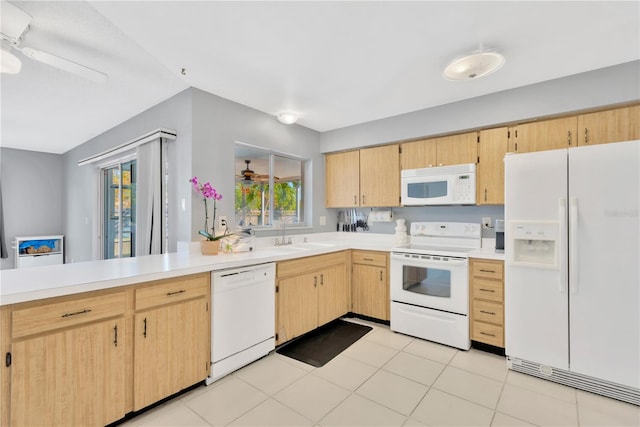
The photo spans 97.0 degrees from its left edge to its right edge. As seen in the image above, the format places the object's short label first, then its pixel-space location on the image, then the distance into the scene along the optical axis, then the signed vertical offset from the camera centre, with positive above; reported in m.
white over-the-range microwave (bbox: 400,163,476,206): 2.96 +0.31
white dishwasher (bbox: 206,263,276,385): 2.08 -0.81
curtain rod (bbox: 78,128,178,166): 2.73 +0.77
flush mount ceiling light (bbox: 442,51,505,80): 1.92 +1.05
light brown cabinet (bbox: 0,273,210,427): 1.31 -0.76
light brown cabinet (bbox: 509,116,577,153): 2.49 +0.73
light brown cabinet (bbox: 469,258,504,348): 2.51 -0.79
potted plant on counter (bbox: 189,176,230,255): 2.52 -0.11
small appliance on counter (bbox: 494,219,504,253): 2.74 -0.20
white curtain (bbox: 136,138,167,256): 2.79 +0.13
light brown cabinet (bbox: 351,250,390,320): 3.20 -0.81
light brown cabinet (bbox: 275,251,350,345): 2.60 -0.81
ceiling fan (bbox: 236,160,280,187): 3.29 +0.44
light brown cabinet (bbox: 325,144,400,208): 3.56 +0.49
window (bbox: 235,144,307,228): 3.26 +0.33
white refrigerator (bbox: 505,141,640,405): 1.90 -0.38
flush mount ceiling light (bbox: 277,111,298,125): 3.21 +1.10
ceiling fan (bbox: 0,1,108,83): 1.61 +1.12
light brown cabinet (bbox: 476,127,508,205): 2.82 +0.49
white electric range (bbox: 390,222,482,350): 2.66 -0.74
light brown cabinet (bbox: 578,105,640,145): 2.25 +0.73
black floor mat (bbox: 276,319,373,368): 2.52 -1.28
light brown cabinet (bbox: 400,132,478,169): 3.01 +0.71
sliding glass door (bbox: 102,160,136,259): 3.86 +0.05
